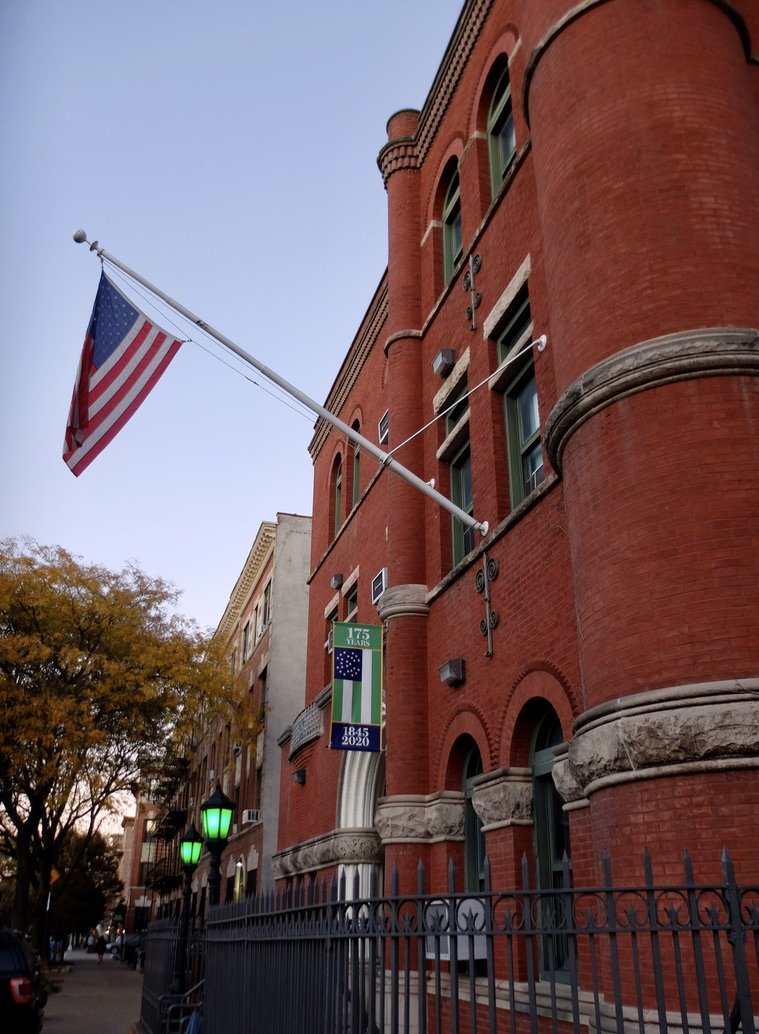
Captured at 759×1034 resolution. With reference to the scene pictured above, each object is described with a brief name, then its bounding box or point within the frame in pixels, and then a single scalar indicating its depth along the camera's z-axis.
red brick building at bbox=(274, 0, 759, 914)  6.67
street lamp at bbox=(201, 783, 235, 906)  13.64
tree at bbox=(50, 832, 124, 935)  62.25
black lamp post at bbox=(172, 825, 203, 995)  13.59
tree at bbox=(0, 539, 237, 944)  24.39
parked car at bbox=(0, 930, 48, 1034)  10.98
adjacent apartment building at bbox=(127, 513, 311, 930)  27.95
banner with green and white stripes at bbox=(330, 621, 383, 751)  12.80
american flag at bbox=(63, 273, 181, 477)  11.39
